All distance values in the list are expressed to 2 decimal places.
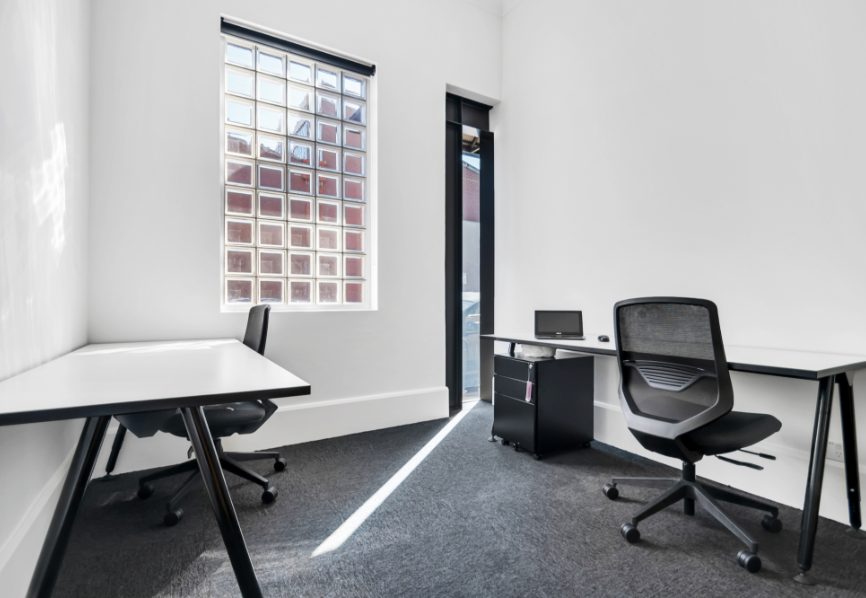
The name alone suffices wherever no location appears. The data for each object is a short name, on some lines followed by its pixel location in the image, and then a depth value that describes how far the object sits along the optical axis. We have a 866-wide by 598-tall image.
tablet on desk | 2.82
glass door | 4.01
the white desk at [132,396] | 0.94
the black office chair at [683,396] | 1.64
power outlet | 1.97
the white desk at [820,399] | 1.56
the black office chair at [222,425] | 1.84
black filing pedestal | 2.70
